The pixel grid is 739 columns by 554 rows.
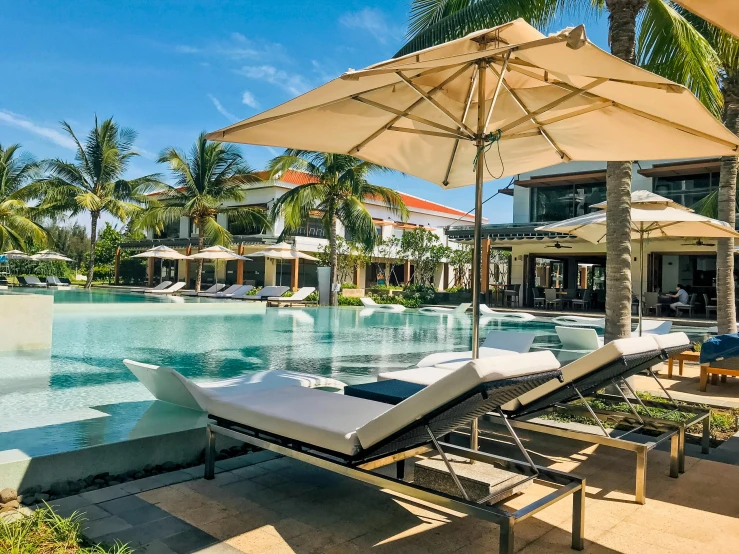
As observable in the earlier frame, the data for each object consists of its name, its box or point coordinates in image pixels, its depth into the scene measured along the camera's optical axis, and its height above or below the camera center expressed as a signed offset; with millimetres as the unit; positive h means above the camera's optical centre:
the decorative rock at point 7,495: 3092 -1192
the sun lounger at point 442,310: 19786 -1237
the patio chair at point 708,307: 19991 -780
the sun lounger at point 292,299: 23906 -983
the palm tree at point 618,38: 6211 +3250
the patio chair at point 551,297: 23453 -672
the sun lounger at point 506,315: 18373 -1138
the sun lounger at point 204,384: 3867 -855
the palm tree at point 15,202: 31781 +3582
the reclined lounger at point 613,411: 3602 -853
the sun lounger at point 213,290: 28666 -824
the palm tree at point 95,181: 29906 +4628
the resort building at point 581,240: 22953 +1966
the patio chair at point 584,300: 22844 -744
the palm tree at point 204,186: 28734 +4283
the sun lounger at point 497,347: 6031 -741
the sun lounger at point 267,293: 25308 -815
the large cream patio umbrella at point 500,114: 3072 +1122
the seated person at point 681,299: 20188 -558
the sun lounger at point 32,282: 32688 -725
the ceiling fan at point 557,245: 24219 +1480
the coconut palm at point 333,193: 23203 +3321
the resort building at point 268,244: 31969 +1370
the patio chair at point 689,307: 20062 -838
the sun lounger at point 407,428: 2537 -801
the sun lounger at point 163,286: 30031 -709
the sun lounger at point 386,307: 22952 -1172
